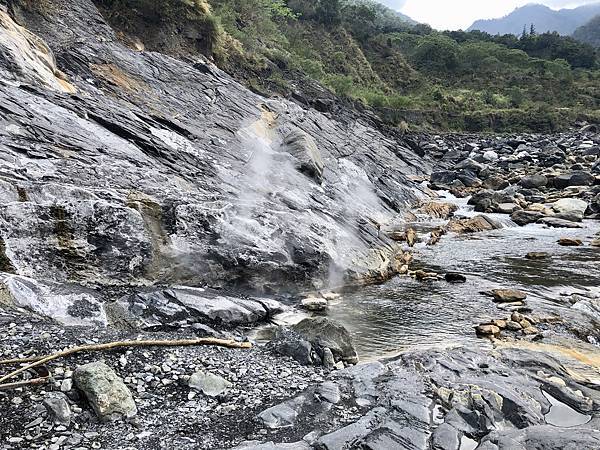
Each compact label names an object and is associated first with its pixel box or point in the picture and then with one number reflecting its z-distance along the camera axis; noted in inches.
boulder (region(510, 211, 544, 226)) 725.3
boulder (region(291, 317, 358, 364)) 280.7
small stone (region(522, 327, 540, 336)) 343.8
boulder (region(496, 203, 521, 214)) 794.8
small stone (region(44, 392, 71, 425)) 190.5
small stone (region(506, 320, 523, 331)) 350.6
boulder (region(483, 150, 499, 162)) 1365.7
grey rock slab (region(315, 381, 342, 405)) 224.5
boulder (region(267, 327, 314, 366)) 266.2
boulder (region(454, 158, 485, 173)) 1208.0
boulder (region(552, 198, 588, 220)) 750.5
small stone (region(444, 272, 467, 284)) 467.5
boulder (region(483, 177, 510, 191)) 1010.7
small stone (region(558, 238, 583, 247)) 600.4
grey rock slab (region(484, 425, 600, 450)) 176.2
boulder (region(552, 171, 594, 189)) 962.4
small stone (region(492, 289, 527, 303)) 410.6
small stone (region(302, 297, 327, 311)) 385.1
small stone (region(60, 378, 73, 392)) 205.8
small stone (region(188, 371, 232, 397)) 227.1
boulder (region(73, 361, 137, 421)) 198.4
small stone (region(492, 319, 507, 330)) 351.9
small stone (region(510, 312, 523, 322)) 361.4
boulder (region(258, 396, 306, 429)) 204.7
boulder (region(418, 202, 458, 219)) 815.7
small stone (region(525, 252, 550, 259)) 544.7
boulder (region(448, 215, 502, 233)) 688.4
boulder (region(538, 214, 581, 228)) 700.7
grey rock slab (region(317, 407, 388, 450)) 187.0
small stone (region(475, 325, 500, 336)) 340.8
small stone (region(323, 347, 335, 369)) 267.6
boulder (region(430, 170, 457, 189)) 1091.3
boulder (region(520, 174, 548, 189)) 979.9
